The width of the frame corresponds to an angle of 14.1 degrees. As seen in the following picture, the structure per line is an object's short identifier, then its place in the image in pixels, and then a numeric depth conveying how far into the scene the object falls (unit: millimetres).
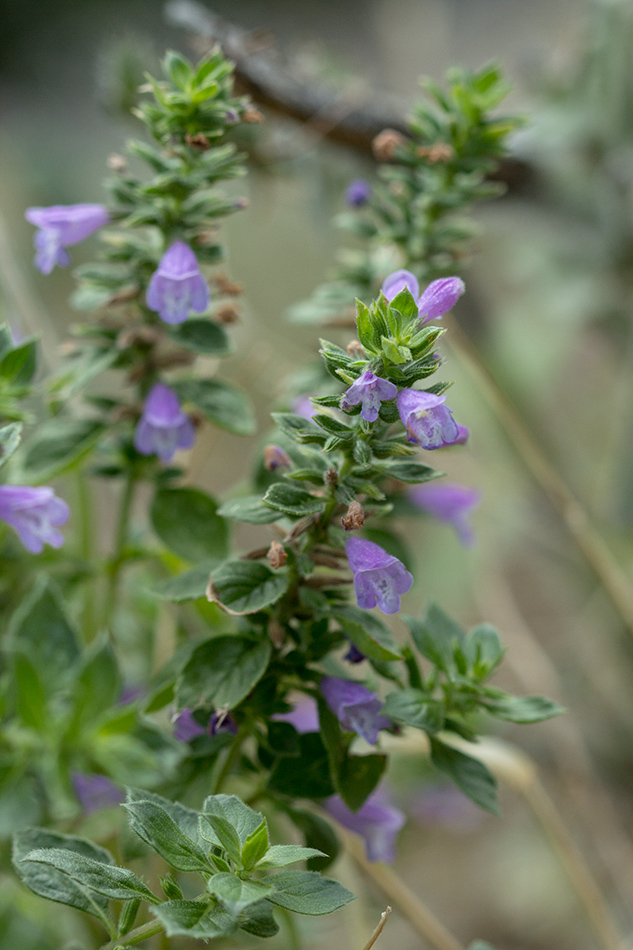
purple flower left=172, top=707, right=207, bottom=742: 496
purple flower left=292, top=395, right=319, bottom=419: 534
